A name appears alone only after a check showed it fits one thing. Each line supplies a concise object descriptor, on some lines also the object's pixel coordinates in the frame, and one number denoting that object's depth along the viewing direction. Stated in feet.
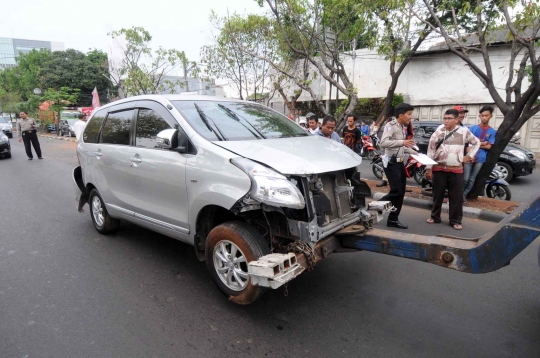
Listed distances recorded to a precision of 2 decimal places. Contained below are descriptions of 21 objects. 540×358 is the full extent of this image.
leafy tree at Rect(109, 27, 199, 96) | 62.90
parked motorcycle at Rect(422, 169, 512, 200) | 21.71
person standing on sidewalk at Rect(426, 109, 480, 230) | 15.67
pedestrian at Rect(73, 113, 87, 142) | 36.17
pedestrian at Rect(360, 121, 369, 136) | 49.39
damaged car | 8.75
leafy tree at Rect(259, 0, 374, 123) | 27.55
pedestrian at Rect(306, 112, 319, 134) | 22.74
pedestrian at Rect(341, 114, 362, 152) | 26.53
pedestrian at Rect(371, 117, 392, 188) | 25.89
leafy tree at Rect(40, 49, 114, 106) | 116.88
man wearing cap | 16.22
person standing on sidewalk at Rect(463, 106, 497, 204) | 19.57
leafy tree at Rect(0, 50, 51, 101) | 121.39
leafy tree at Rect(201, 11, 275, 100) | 44.55
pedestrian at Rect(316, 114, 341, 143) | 17.02
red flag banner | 67.36
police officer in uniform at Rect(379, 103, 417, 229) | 15.12
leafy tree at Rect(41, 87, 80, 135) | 93.04
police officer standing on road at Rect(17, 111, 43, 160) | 41.81
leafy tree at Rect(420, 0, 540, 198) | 17.08
